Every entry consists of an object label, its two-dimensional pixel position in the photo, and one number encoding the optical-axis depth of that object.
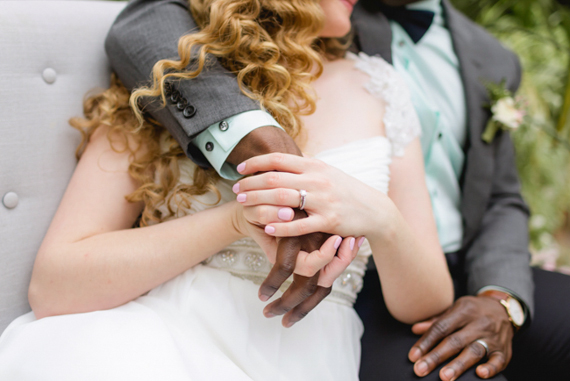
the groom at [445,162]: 0.80
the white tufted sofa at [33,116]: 0.88
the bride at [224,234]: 0.74
